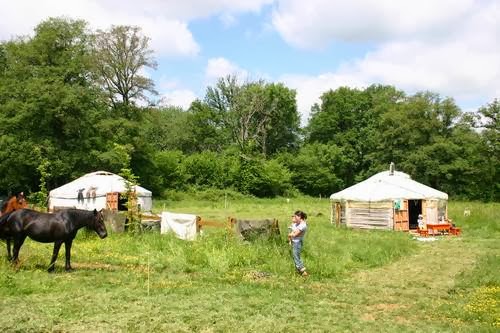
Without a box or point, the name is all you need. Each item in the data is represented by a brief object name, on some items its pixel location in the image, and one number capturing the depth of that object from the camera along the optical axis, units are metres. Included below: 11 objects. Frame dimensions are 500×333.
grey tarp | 14.09
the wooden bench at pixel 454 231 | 21.56
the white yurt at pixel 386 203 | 23.12
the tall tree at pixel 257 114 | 56.94
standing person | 11.24
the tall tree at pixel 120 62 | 40.40
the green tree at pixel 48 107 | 36.31
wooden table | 21.29
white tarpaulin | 16.66
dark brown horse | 11.09
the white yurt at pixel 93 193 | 28.28
